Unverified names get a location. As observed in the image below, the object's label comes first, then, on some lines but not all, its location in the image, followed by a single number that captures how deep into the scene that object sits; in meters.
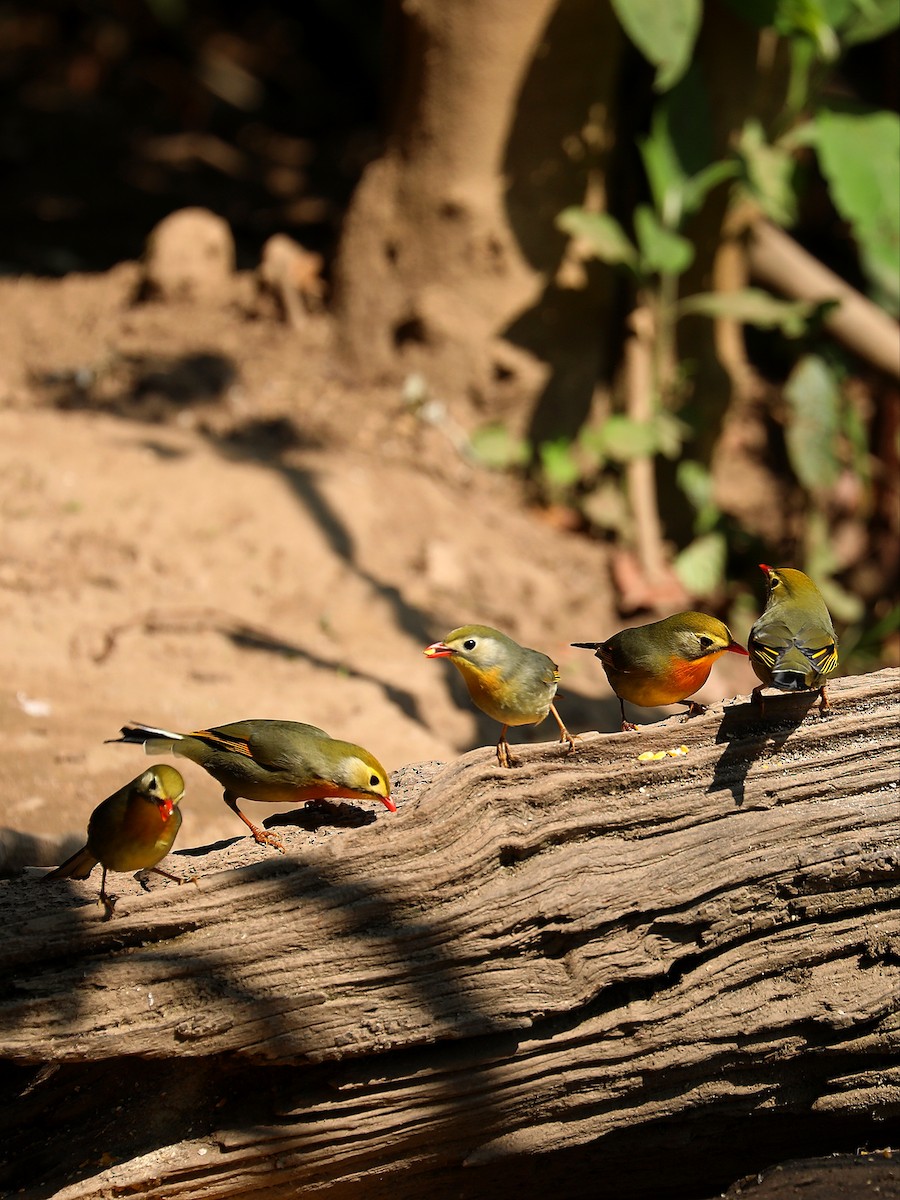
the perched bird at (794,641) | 5.72
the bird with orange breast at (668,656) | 6.09
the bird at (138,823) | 5.79
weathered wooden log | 6.23
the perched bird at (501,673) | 6.05
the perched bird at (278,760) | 6.06
